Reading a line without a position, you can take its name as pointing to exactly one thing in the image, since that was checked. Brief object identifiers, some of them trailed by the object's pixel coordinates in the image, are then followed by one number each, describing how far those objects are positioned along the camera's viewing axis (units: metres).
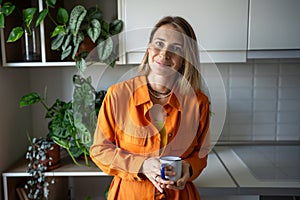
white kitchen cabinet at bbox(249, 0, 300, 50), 1.29
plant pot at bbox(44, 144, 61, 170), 1.34
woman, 0.91
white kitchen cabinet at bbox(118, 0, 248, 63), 1.28
